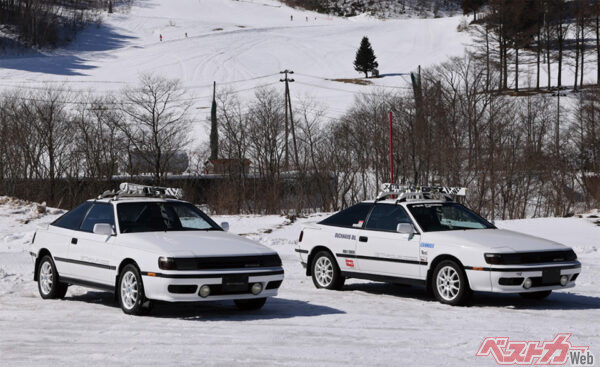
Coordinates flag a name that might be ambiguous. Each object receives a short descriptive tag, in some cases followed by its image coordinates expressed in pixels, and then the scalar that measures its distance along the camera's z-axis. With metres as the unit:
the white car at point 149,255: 10.09
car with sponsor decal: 11.18
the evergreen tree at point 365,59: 101.06
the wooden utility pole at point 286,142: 51.62
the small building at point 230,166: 52.00
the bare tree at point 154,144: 52.72
